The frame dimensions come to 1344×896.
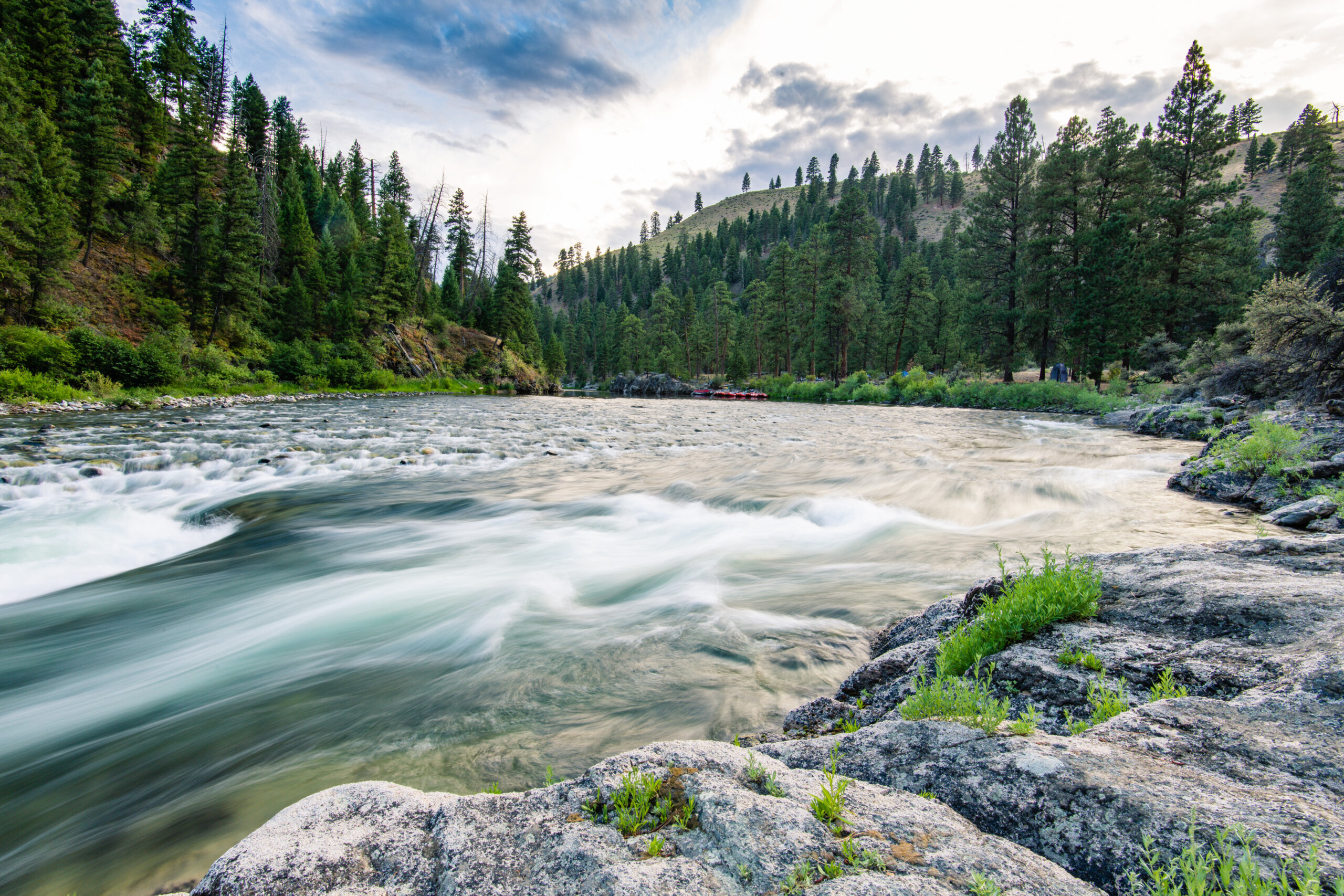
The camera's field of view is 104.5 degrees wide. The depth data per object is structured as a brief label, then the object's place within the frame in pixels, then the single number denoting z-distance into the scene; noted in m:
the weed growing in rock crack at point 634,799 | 1.60
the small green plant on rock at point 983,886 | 1.19
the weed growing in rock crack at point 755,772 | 1.80
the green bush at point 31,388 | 17.17
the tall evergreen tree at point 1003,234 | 34.50
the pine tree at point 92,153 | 29.44
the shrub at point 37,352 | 18.44
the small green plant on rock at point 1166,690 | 2.25
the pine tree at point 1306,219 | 36.23
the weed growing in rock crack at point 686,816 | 1.58
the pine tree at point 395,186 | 77.62
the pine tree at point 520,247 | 59.66
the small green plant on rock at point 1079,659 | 2.55
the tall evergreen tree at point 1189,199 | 28.20
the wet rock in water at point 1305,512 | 5.55
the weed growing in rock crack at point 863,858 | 1.35
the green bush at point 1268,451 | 7.42
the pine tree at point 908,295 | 50.91
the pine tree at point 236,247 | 31.47
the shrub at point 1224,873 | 1.11
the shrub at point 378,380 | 39.38
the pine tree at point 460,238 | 68.25
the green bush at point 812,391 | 46.00
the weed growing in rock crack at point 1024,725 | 1.96
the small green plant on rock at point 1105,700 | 2.22
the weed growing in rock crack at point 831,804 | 1.58
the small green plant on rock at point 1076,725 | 2.17
